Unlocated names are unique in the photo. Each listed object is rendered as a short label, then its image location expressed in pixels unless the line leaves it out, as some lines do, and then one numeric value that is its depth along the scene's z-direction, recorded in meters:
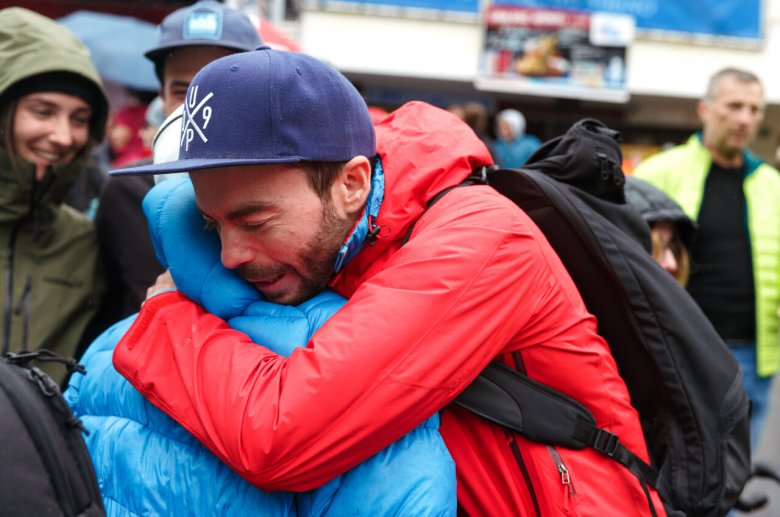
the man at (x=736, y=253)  4.20
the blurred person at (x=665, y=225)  2.65
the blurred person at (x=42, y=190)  2.41
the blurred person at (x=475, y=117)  6.95
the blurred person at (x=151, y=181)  2.44
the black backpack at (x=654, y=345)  1.69
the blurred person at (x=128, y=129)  6.10
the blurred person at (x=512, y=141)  8.22
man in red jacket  1.35
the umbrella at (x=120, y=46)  5.45
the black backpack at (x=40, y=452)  1.27
